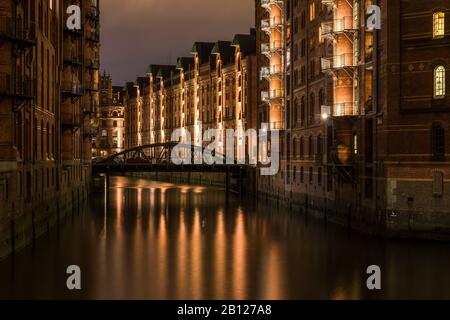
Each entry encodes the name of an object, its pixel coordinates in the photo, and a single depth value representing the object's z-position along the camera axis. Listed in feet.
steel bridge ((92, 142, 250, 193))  225.76
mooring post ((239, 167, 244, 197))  226.58
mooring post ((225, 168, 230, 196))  236.18
